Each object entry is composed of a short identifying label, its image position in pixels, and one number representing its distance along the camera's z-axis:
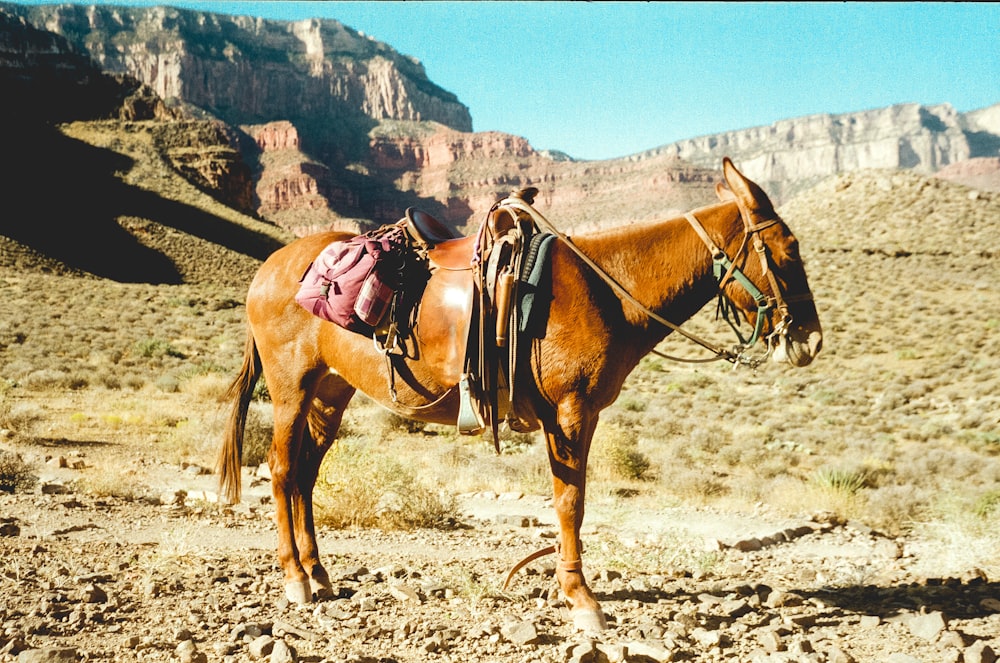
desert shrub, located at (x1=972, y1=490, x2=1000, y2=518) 8.11
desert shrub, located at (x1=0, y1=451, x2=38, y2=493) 7.90
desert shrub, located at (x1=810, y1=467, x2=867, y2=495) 9.43
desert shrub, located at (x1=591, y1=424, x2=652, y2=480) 11.37
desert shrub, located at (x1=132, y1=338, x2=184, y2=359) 24.94
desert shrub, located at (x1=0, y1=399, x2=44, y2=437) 12.26
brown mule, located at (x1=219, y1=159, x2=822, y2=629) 4.16
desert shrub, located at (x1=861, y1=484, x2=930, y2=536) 8.26
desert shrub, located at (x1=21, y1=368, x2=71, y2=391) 18.11
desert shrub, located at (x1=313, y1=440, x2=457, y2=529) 7.32
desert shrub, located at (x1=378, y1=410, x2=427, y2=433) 14.49
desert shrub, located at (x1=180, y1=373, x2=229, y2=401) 18.16
